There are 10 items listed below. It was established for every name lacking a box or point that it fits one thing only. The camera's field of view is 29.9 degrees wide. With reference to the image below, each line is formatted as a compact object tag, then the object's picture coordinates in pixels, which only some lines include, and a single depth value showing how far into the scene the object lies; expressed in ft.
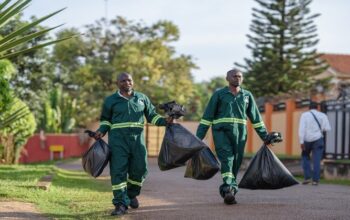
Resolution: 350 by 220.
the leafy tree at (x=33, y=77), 108.78
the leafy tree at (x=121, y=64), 131.13
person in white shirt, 37.37
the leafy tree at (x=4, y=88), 33.89
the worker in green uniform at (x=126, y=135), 23.11
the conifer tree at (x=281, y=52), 120.88
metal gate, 46.52
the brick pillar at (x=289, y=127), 70.85
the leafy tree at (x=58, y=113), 123.91
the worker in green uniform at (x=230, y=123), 24.63
